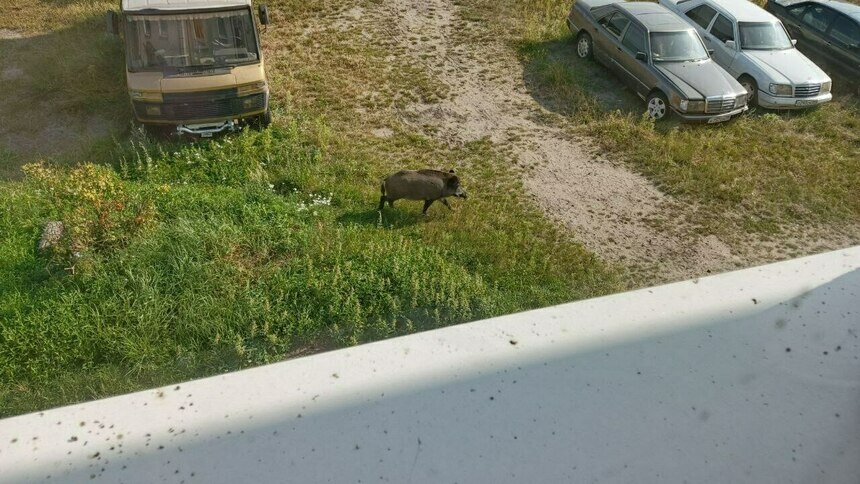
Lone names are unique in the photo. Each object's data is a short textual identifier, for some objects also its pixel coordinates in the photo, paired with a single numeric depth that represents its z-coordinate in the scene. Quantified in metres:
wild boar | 8.08
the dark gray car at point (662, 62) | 11.31
